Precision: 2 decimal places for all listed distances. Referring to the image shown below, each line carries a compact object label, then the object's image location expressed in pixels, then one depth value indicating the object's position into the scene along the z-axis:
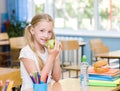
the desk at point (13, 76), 2.51
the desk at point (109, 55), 5.32
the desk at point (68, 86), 2.30
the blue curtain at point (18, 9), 8.66
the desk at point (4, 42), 7.16
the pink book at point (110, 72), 2.49
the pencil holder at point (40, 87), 1.83
